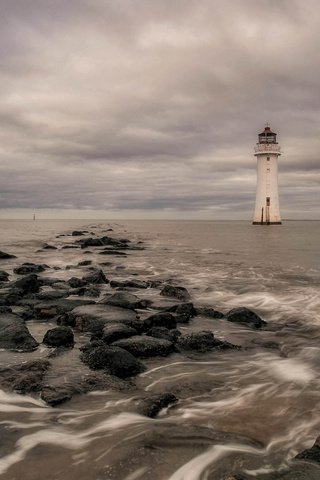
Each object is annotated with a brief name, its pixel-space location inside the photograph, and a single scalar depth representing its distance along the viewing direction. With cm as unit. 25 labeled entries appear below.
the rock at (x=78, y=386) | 452
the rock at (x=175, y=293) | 1139
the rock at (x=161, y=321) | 744
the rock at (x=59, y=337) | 649
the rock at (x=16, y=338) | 627
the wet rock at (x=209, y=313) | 906
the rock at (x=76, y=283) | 1250
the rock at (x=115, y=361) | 536
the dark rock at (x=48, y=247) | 2982
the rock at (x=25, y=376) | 478
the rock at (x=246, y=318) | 843
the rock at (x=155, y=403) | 429
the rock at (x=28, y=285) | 1103
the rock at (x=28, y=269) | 1591
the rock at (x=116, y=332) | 653
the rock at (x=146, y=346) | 611
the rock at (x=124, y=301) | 927
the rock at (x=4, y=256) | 2240
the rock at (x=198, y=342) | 655
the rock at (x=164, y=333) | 683
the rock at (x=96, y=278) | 1345
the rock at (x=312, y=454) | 316
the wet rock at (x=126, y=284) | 1288
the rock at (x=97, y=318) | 741
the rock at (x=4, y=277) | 1362
